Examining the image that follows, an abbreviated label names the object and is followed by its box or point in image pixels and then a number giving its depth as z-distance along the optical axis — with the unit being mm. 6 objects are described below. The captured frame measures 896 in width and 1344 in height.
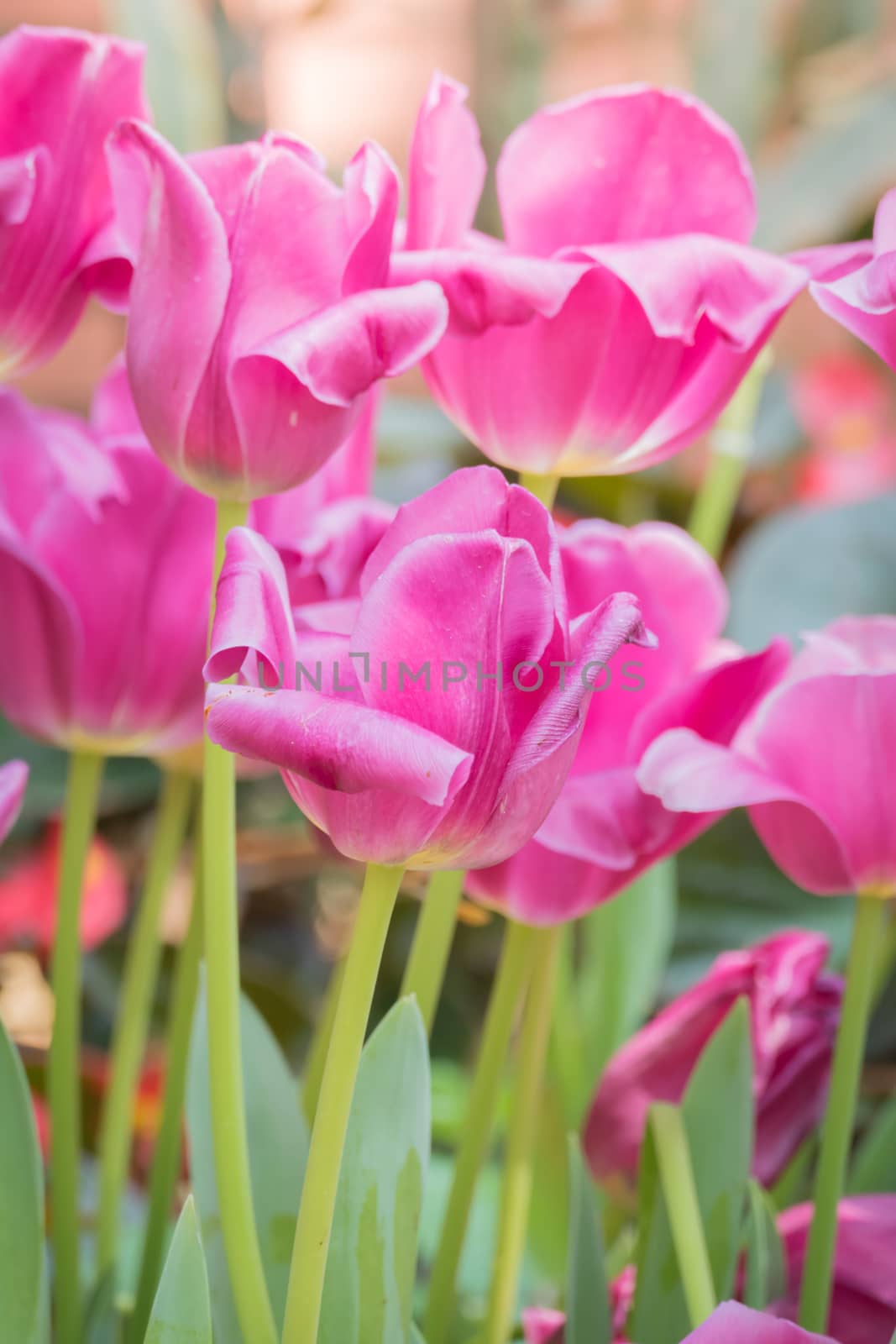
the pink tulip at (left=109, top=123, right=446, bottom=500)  656
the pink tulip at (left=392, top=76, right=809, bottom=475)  673
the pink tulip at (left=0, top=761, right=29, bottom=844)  672
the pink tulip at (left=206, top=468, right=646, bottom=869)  627
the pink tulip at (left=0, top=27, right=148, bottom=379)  683
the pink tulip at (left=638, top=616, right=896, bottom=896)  689
